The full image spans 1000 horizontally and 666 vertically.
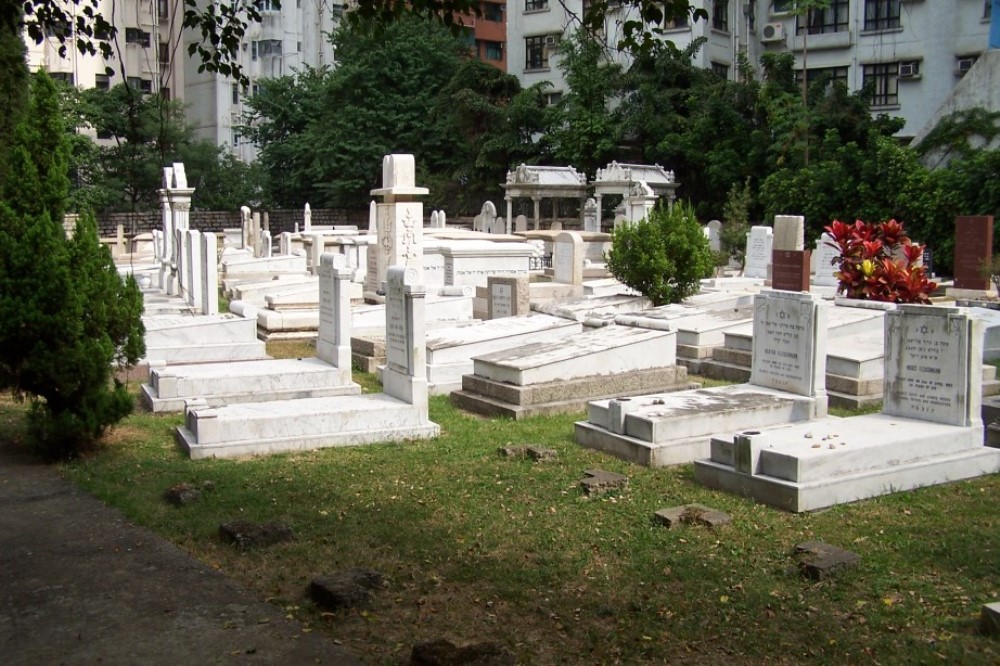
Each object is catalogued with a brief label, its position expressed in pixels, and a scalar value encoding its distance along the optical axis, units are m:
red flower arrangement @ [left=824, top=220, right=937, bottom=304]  13.18
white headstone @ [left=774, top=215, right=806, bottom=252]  17.84
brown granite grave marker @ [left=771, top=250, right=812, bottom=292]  16.19
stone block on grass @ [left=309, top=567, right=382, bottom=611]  5.24
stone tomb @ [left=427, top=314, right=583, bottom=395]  12.00
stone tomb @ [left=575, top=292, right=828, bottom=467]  8.38
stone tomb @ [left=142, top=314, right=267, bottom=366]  12.62
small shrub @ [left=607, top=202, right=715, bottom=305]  15.60
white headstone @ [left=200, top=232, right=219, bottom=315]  15.62
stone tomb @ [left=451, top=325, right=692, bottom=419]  10.43
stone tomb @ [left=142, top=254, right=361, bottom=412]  10.52
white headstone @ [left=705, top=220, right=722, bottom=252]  28.70
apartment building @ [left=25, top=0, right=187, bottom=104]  45.84
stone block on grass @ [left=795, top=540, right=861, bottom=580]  5.59
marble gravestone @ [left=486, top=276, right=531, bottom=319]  15.13
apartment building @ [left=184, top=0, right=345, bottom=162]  55.59
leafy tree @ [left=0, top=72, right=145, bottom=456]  8.12
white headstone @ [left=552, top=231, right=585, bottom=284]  19.25
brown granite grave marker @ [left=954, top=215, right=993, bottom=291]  18.39
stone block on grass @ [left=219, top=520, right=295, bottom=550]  6.23
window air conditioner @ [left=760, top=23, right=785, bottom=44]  39.18
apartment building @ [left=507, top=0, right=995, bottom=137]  35.19
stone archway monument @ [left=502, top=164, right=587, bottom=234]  37.12
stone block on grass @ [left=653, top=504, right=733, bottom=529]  6.56
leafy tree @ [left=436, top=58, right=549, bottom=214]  41.72
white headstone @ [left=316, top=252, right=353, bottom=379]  11.06
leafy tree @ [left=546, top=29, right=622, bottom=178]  38.62
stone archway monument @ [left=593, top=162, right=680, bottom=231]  34.84
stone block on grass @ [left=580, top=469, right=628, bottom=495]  7.39
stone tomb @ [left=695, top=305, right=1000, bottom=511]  7.05
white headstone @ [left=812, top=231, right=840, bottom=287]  20.19
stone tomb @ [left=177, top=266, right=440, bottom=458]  8.75
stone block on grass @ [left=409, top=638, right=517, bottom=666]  4.40
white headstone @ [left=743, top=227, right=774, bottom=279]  22.22
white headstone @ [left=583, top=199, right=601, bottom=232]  35.34
